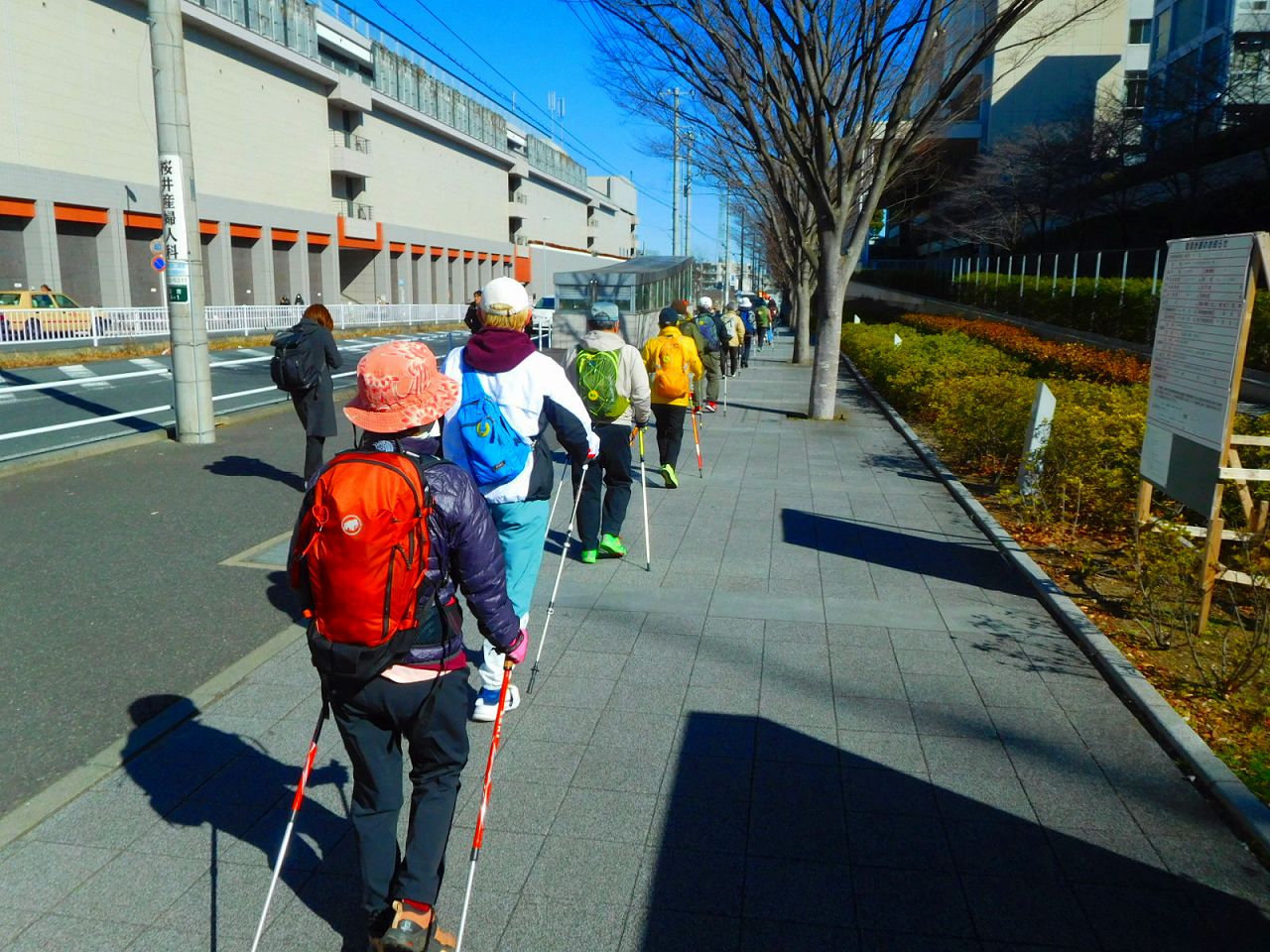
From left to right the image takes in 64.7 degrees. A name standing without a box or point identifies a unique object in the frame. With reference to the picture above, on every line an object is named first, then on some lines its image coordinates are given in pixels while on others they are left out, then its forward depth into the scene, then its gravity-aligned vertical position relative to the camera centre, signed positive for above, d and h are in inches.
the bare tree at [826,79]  508.4 +113.0
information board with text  203.8 -14.1
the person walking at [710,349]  620.7 -39.8
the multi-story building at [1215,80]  1042.1 +237.7
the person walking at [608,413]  261.7 -35.0
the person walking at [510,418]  167.3 -23.1
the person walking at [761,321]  1341.9 -46.0
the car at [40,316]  941.2 -45.1
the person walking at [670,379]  374.9 -34.5
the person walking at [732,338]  809.5 -42.3
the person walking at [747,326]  1026.7 -44.6
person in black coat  347.8 -41.2
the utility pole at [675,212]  1533.0 +112.7
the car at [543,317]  1494.6 -55.8
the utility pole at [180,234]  442.9 +17.5
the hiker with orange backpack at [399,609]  101.9 -34.8
